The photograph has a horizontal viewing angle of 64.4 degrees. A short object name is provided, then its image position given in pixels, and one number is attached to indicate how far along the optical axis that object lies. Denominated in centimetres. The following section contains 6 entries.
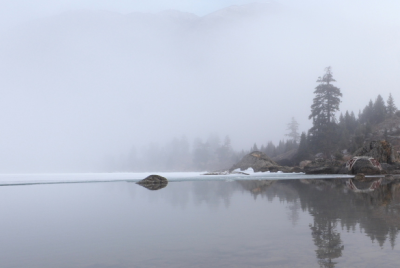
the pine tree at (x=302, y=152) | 6156
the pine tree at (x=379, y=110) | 7203
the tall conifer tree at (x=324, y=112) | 6188
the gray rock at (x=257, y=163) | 5038
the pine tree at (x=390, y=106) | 7412
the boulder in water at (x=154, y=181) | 2512
